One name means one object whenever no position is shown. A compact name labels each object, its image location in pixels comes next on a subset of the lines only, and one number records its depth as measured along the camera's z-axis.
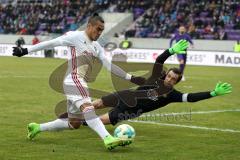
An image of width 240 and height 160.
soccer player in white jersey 9.13
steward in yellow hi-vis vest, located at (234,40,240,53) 35.99
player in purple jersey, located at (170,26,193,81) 24.20
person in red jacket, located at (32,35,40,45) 44.69
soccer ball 9.09
